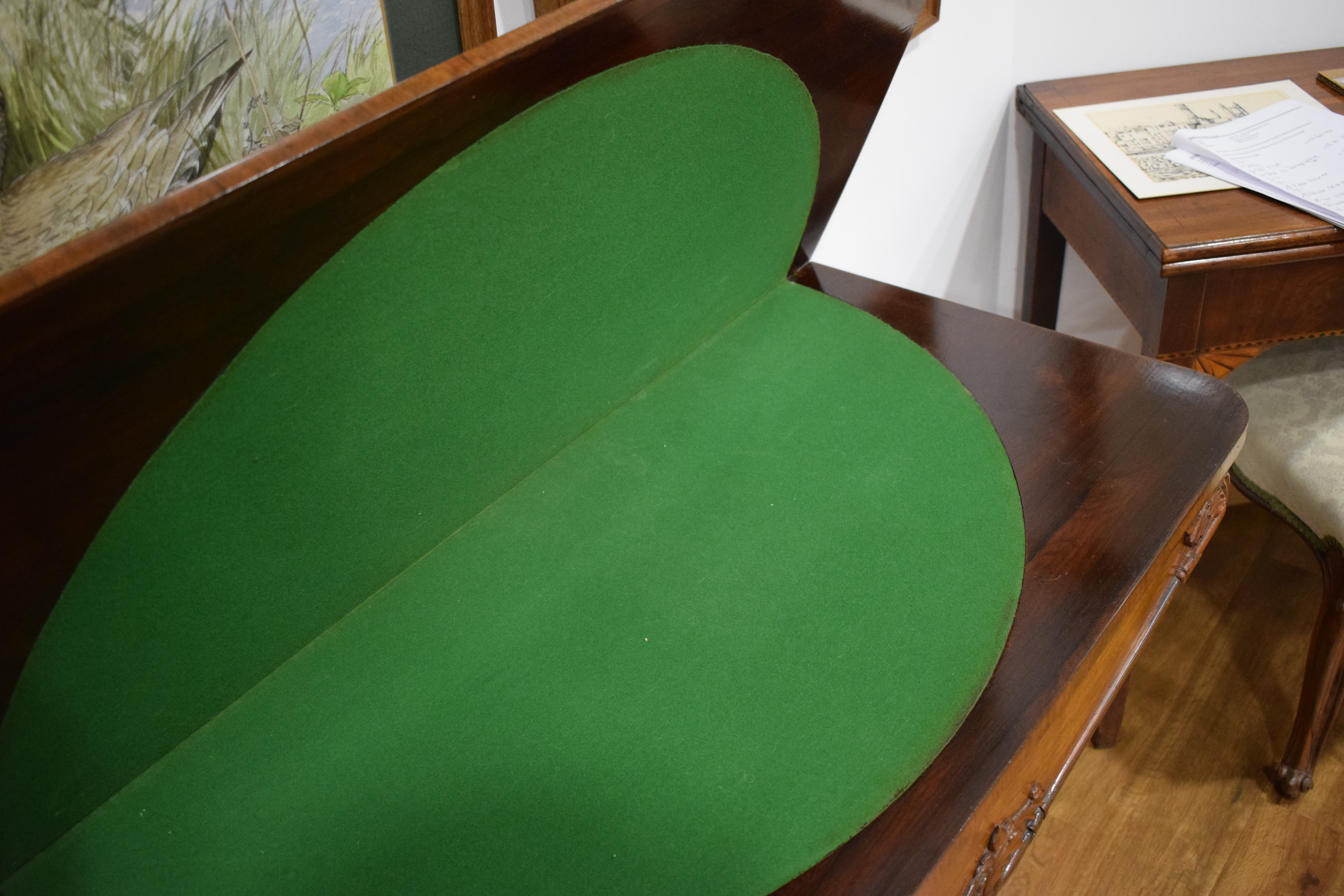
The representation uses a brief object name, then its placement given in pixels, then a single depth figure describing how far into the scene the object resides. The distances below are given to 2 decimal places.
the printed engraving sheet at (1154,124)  1.38
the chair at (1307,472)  1.25
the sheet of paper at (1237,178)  1.25
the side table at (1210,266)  1.24
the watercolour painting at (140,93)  0.60
